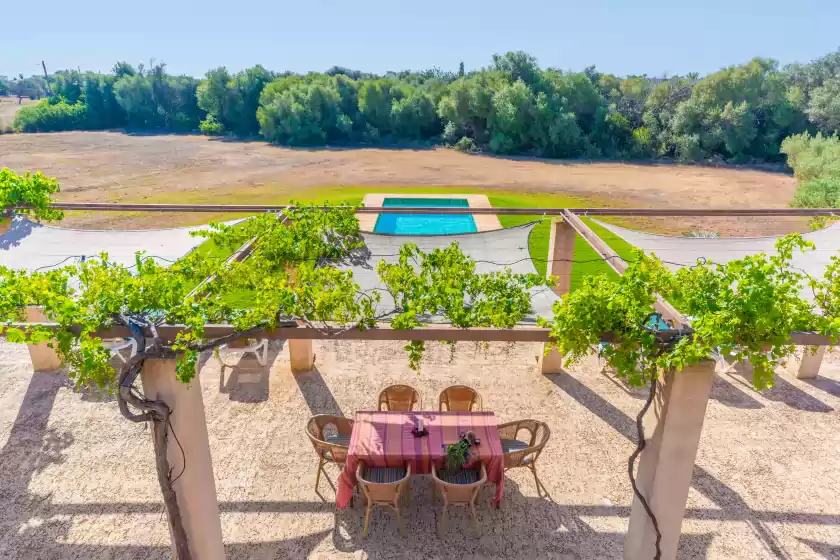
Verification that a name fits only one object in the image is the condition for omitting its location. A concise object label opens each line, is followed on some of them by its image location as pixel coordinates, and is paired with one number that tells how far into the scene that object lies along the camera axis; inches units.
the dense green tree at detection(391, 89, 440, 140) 1648.6
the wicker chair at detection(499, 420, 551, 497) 213.6
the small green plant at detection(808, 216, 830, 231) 234.2
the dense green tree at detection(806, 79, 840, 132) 1225.4
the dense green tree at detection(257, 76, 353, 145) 1606.8
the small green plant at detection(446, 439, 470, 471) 204.1
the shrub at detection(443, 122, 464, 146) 1611.7
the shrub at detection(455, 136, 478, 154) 1552.7
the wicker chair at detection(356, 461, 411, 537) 196.9
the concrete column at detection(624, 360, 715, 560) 155.3
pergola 149.6
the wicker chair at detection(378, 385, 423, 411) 258.1
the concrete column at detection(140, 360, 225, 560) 148.4
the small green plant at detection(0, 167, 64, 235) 266.5
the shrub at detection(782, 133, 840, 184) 723.6
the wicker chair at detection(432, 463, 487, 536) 197.3
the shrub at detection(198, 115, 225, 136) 1878.7
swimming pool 790.5
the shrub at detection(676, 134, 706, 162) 1360.7
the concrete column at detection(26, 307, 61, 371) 314.3
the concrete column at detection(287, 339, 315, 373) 317.1
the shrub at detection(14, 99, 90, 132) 1950.1
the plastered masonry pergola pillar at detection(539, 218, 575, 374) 279.0
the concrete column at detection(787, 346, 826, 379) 309.7
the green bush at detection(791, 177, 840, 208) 578.6
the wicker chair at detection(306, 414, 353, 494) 215.3
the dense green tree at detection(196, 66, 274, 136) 1852.9
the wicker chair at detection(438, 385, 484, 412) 257.4
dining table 208.1
